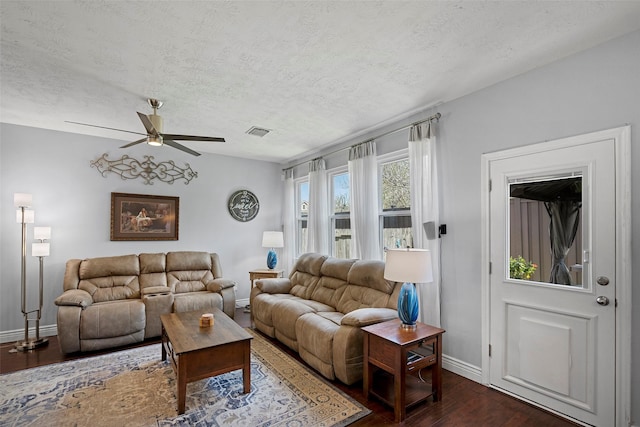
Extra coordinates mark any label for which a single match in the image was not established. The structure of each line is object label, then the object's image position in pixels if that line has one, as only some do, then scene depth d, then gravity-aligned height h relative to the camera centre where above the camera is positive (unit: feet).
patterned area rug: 7.25 -4.88
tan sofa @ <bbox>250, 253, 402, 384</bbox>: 8.79 -3.49
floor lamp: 11.70 -1.38
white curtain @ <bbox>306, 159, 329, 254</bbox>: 16.08 +0.31
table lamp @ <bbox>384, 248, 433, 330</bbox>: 8.15 -1.59
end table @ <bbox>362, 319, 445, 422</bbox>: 7.32 -3.73
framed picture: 15.02 -0.08
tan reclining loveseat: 11.23 -3.46
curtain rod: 10.41 +3.34
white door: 6.93 -1.66
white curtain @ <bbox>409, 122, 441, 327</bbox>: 10.21 +0.34
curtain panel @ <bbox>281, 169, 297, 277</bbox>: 18.72 -0.51
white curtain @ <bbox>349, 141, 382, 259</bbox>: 12.98 +0.56
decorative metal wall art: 14.79 +2.40
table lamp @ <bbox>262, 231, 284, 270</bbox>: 17.46 -1.54
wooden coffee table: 7.60 -3.57
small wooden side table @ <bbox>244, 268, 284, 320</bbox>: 16.79 -3.22
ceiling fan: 8.98 +2.49
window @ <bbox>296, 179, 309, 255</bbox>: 18.65 +0.17
